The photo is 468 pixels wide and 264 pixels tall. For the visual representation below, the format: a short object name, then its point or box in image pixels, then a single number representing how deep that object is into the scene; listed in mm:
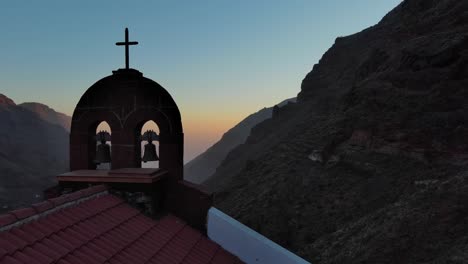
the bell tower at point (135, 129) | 5105
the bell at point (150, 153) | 5516
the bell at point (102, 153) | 5391
